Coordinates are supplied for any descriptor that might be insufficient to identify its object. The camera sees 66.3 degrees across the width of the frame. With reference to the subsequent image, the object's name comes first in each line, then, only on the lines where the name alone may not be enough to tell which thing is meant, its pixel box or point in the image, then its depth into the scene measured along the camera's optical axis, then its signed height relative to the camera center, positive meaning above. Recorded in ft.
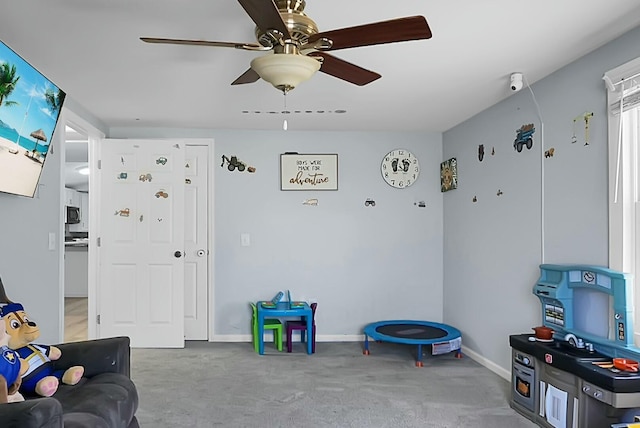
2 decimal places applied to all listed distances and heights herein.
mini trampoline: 14.21 -3.57
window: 8.60 +0.78
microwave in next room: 32.19 +0.13
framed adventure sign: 17.01 +1.61
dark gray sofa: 5.38 -2.60
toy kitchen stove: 8.02 -2.48
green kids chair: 15.54 -3.49
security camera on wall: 10.81 +3.04
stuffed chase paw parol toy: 7.06 -2.10
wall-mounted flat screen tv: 8.02 +1.73
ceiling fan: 5.95 +2.32
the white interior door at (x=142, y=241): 15.65 -0.77
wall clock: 17.28 +1.75
